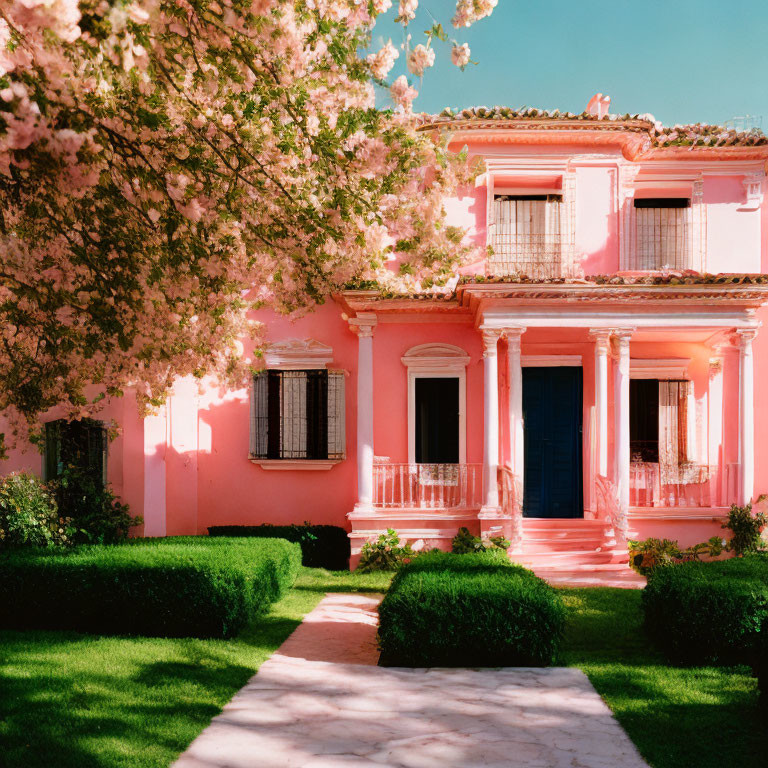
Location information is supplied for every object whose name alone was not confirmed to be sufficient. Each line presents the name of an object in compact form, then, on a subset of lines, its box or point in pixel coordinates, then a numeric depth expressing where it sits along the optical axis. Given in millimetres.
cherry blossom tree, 4445
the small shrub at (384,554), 12234
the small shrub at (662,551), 11867
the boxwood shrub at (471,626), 6367
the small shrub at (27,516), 9680
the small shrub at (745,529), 12023
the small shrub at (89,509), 11188
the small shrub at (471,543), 11742
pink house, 13148
